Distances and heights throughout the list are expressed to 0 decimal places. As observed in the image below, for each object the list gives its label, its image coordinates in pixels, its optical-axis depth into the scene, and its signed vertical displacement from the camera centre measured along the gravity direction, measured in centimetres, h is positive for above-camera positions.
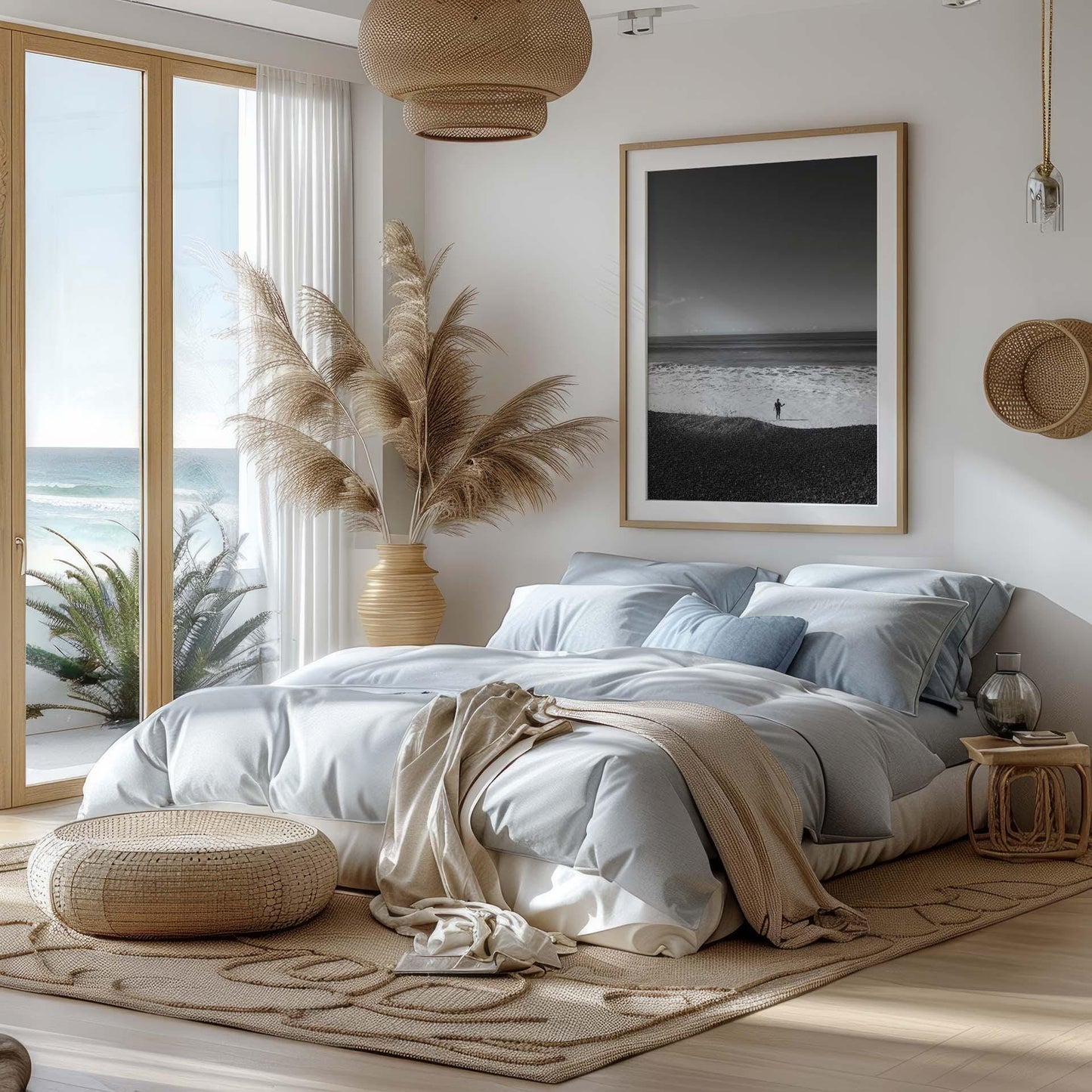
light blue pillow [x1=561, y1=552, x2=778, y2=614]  595 -38
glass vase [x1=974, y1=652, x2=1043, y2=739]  508 -71
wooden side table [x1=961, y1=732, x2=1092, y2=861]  496 -100
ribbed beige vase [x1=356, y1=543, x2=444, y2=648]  649 -51
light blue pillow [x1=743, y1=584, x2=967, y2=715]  512 -54
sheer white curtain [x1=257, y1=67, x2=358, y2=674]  653 +94
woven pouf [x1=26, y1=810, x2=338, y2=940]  394 -101
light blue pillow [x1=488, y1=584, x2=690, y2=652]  573 -52
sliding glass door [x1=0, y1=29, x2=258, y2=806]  580 +29
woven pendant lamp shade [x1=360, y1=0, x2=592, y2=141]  374 +98
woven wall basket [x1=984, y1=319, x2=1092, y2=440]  539 +33
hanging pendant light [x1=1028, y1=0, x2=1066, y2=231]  489 +84
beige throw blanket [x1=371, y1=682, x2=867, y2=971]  397 -88
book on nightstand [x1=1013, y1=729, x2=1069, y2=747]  502 -82
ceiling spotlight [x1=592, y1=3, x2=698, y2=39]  598 +169
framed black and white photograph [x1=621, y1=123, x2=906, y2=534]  591 +54
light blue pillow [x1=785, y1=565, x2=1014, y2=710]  539 -44
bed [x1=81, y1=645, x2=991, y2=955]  390 -83
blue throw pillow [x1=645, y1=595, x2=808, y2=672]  522 -54
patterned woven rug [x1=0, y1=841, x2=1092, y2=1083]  328 -115
